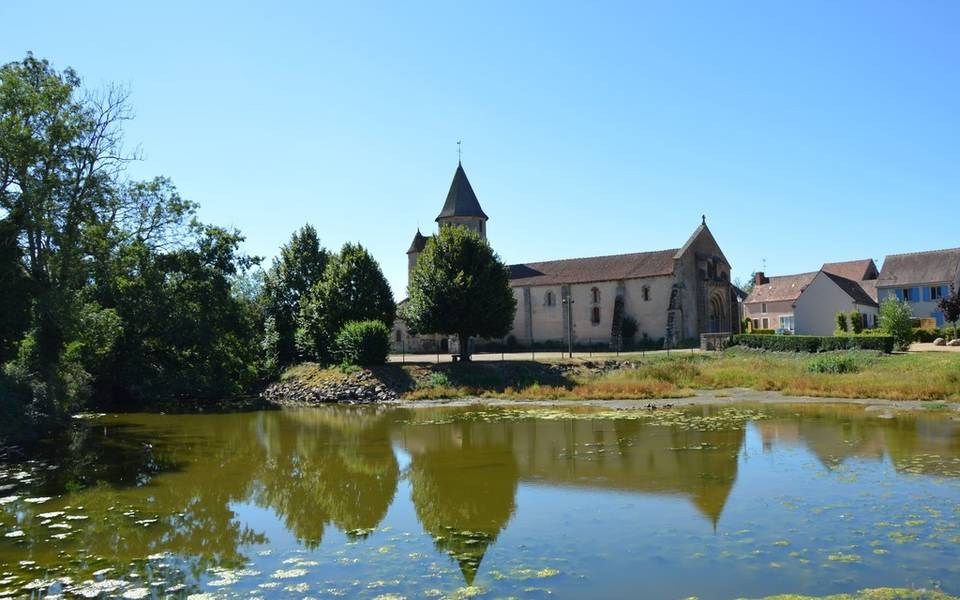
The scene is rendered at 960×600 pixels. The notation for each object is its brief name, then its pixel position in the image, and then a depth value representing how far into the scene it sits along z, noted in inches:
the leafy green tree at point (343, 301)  1774.1
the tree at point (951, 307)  1790.1
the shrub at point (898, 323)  1716.3
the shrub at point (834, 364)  1350.9
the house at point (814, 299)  2347.4
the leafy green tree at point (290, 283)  1903.3
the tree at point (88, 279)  888.3
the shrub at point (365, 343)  1642.5
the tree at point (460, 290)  1603.1
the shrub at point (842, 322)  2097.7
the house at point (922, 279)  2249.0
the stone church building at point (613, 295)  2154.3
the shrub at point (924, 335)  1835.6
